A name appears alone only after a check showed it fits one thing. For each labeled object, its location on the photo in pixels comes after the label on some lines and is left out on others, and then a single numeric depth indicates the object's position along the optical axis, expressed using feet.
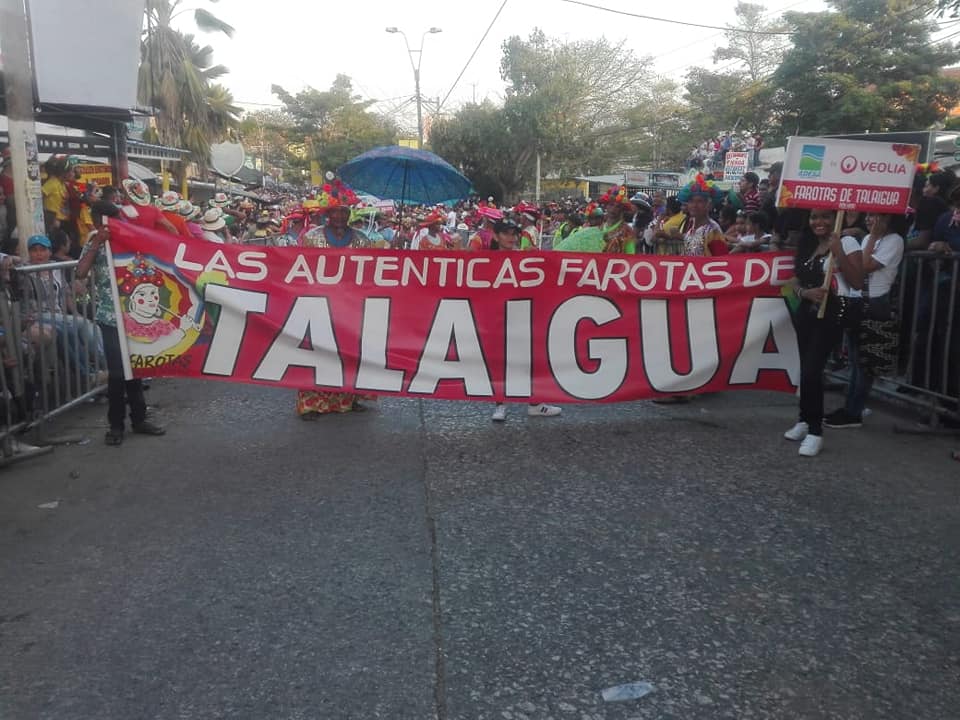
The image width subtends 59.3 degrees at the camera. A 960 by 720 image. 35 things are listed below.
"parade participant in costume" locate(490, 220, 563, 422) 21.98
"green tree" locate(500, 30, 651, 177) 150.61
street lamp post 127.44
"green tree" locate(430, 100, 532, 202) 148.15
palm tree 67.41
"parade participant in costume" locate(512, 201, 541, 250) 34.30
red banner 20.43
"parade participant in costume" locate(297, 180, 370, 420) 22.26
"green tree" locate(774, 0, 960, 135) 93.09
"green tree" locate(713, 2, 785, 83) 181.88
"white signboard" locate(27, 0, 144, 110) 32.09
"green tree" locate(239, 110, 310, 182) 227.61
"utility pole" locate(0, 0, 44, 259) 24.06
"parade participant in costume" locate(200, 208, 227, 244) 29.43
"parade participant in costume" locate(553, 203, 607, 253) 26.35
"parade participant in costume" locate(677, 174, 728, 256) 24.73
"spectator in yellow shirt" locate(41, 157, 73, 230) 36.09
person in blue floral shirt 19.77
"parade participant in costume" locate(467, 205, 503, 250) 26.93
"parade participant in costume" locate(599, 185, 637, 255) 26.71
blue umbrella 33.24
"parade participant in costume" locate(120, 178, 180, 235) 20.21
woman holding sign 18.74
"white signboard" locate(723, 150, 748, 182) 70.90
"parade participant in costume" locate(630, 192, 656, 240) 35.09
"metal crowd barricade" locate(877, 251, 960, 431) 20.45
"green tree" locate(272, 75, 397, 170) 214.90
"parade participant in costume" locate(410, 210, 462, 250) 44.78
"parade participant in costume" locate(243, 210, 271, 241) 55.82
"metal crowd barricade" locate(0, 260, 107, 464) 18.72
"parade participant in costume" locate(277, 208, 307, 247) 30.60
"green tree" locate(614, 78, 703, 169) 171.22
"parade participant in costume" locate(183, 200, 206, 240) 22.75
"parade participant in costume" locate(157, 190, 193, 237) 24.64
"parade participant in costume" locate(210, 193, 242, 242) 44.01
